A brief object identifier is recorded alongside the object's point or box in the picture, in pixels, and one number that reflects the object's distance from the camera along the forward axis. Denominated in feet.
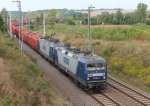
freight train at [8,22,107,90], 93.40
